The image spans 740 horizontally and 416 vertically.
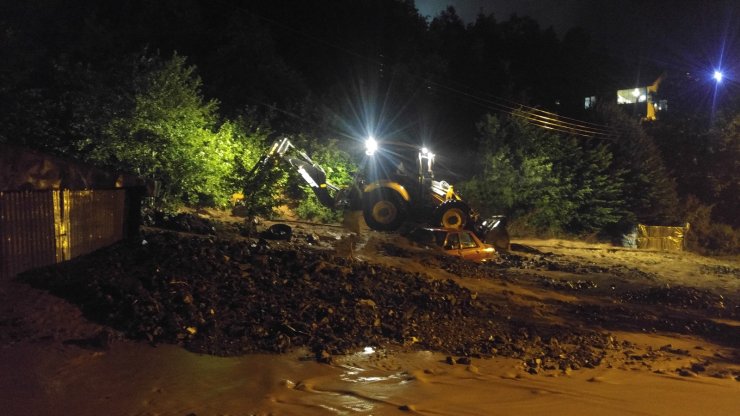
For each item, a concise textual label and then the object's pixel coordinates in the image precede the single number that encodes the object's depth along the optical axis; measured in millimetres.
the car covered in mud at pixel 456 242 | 16984
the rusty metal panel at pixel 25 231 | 8516
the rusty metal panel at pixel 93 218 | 10055
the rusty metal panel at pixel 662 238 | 30109
